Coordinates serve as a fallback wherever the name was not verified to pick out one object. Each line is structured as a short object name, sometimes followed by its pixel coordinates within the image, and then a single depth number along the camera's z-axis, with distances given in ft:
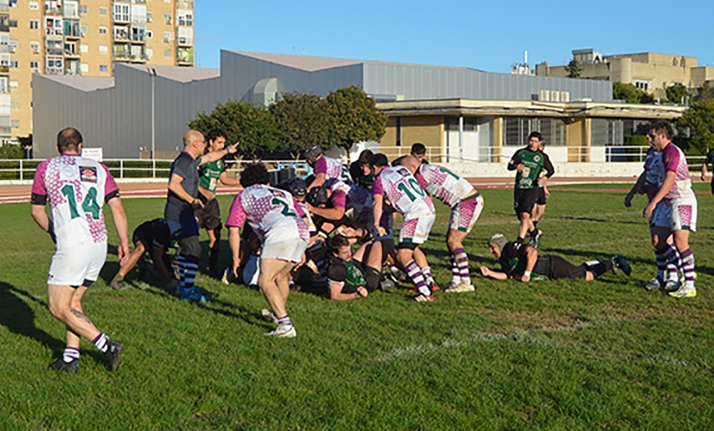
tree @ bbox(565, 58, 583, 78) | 340.39
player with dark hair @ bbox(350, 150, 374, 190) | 35.83
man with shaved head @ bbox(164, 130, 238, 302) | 32.14
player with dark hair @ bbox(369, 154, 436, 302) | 31.24
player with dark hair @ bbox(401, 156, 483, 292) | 33.71
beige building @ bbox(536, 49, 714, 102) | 353.72
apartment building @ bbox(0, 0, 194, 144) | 322.14
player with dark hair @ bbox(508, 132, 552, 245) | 45.55
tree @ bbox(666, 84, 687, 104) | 321.32
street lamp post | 137.39
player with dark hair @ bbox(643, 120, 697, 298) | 32.19
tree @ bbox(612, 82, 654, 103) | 290.97
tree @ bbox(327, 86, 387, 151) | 158.20
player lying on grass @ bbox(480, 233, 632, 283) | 35.78
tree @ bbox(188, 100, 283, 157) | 160.45
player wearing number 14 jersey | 21.22
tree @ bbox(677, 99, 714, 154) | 178.29
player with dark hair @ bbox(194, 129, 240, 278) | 35.70
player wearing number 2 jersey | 25.09
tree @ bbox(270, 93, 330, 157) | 159.43
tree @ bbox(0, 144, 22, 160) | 228.14
